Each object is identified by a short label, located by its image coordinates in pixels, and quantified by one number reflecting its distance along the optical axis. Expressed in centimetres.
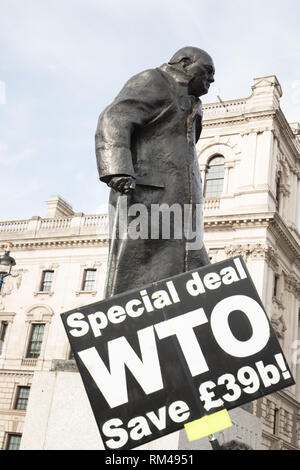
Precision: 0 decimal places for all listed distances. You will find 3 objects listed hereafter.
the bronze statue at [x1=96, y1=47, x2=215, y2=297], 381
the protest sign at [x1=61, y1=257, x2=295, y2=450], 225
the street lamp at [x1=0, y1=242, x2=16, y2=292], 1510
